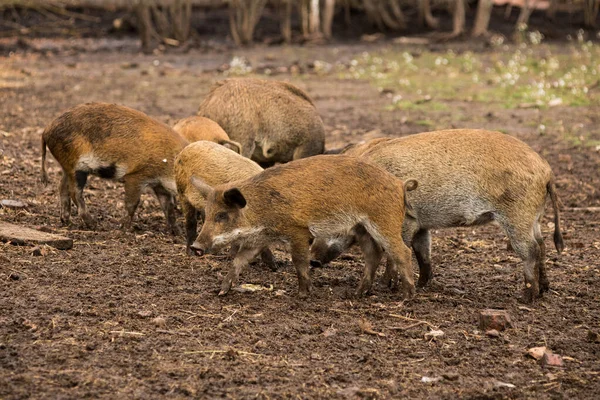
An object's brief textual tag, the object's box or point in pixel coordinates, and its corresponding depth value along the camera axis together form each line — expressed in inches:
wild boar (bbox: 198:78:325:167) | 752.3
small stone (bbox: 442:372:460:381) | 418.0
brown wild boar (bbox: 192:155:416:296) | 506.6
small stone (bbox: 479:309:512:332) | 479.2
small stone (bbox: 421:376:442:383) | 415.5
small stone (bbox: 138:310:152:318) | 470.6
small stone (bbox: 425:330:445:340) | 470.9
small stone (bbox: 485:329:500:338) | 472.4
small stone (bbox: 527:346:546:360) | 446.3
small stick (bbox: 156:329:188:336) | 452.1
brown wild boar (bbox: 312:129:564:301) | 523.5
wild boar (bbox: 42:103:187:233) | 629.3
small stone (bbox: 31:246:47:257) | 557.6
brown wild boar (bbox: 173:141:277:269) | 587.8
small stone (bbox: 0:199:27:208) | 660.1
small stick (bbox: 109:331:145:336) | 445.9
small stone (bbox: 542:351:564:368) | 437.4
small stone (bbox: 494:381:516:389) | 413.4
